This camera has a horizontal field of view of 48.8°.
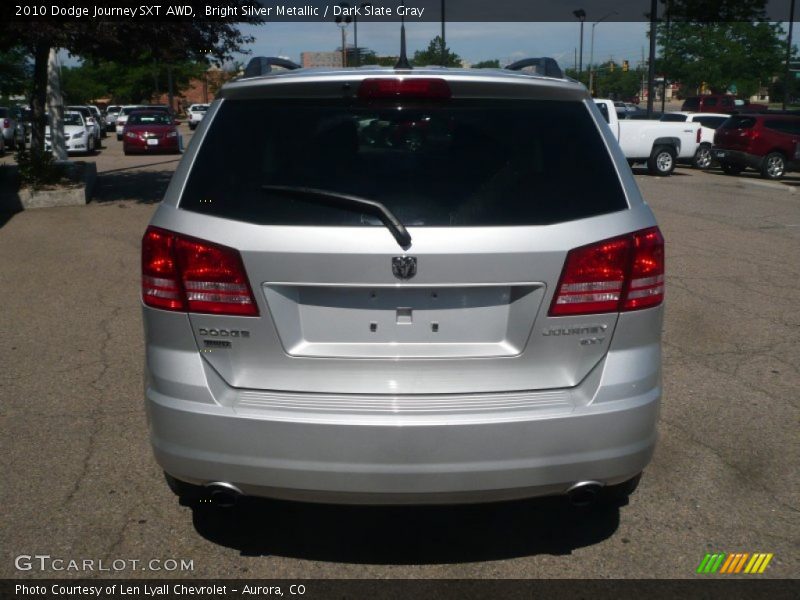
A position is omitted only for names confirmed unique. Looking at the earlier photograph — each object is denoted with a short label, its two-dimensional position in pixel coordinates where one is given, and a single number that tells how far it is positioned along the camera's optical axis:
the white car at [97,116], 35.16
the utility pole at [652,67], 33.75
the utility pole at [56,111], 19.50
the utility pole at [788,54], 40.44
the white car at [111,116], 51.26
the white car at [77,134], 28.89
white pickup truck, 23.70
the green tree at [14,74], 33.06
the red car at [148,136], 29.48
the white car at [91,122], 31.92
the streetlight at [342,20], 39.36
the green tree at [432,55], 67.93
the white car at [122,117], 38.79
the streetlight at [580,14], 50.50
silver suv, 3.02
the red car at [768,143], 22.56
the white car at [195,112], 49.75
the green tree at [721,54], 51.91
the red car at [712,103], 45.84
